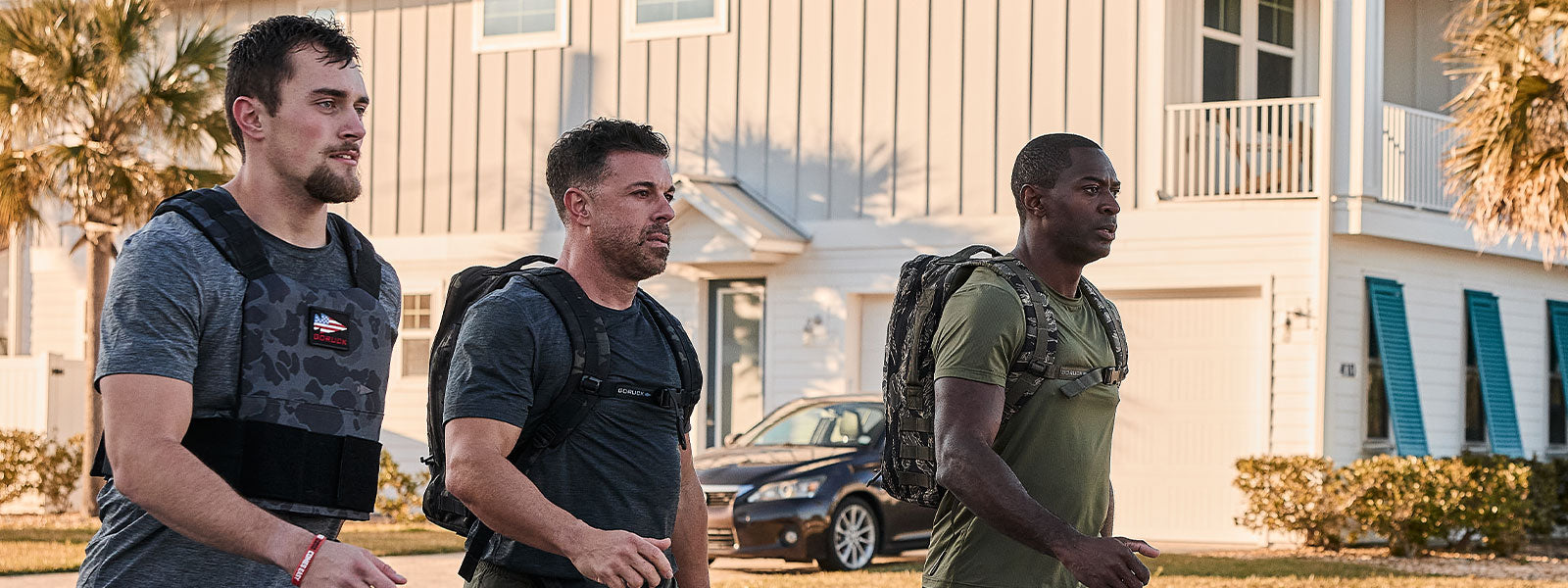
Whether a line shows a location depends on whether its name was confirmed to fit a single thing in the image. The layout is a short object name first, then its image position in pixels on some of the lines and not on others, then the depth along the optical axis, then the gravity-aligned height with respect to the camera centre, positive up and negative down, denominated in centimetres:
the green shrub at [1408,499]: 1630 -186
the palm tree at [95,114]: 1912 +147
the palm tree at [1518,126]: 1507 +124
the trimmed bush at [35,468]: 2128 -233
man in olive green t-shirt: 407 -34
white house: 1772 +81
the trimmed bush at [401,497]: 2059 -249
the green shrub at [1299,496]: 1669 -190
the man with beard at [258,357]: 299 -16
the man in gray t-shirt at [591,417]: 379 -32
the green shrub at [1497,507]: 1636 -192
